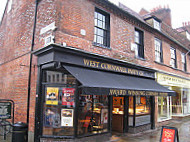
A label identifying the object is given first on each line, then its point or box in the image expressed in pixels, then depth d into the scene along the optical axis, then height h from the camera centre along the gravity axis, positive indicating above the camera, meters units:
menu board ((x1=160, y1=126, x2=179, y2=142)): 5.87 -1.68
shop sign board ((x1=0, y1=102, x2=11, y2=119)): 7.19 -1.09
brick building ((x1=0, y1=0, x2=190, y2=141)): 6.59 +0.88
